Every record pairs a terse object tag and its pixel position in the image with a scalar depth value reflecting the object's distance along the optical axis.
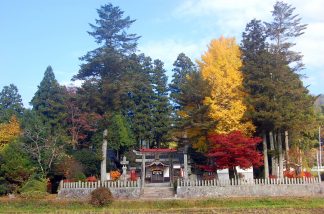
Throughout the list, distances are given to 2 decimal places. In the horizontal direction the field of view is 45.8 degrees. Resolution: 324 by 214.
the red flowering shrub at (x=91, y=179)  30.11
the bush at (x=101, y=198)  25.58
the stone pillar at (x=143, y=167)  35.82
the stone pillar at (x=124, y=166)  32.59
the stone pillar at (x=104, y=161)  33.06
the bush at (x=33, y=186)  27.50
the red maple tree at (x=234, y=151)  27.91
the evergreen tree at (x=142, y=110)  42.66
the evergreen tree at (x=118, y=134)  36.93
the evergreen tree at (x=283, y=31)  32.91
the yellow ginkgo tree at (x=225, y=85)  29.91
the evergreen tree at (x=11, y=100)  42.22
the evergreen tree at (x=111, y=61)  34.19
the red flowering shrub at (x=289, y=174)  30.85
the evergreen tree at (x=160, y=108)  43.25
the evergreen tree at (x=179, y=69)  45.69
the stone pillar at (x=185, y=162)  31.92
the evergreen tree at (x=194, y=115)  30.45
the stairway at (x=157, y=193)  28.78
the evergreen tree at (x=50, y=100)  38.62
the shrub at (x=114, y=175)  34.03
